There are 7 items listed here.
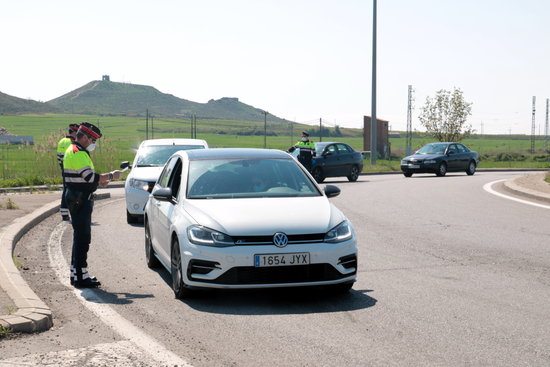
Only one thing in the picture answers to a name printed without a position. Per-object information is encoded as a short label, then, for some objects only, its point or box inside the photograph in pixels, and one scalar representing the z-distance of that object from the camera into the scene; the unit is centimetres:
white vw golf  748
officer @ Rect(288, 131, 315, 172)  2756
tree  6200
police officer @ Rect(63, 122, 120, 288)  870
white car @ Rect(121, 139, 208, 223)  1495
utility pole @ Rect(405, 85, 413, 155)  6936
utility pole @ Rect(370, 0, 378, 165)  3978
